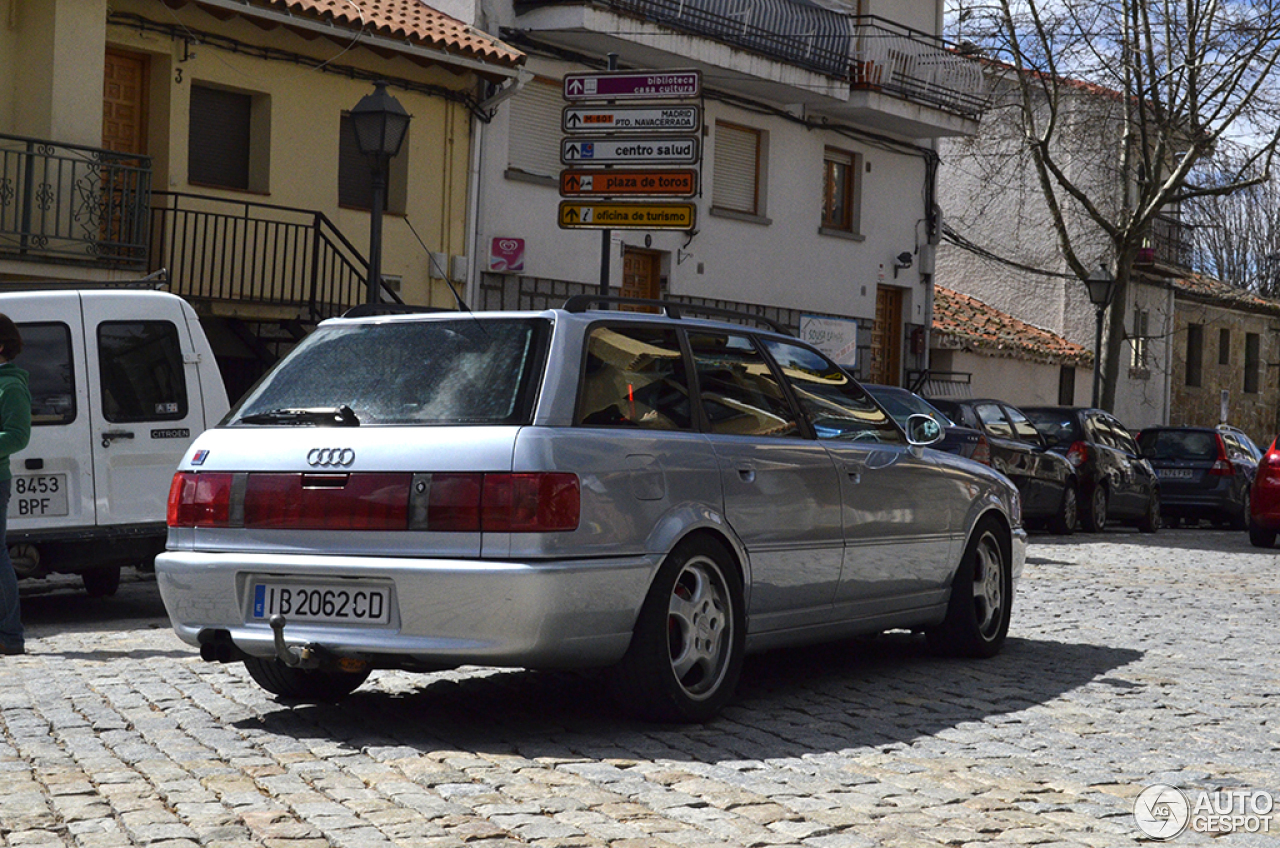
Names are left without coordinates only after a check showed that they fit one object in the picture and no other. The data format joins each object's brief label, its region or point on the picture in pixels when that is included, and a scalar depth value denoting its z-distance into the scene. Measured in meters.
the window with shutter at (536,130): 21.86
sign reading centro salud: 13.11
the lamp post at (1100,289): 28.17
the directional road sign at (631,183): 13.17
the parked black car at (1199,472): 25.78
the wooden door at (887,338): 30.45
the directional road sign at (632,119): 13.09
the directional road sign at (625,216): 13.17
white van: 9.94
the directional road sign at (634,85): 13.12
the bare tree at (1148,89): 29.56
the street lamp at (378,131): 13.88
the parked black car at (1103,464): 21.78
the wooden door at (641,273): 24.30
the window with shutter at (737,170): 25.50
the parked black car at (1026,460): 19.34
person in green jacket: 8.45
